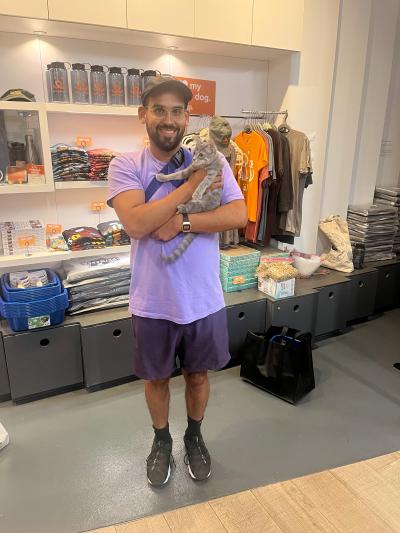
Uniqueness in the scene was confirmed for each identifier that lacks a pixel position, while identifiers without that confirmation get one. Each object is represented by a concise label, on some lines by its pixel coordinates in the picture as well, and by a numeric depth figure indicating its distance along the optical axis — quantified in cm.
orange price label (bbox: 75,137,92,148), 248
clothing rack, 299
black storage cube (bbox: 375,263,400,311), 357
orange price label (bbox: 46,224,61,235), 253
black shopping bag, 235
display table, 228
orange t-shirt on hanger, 279
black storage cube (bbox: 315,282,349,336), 305
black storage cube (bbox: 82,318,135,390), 238
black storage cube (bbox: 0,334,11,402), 223
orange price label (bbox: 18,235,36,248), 235
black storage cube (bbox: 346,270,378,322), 327
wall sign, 283
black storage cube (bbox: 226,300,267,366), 269
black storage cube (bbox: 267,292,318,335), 275
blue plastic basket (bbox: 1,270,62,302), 218
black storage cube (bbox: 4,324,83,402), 225
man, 147
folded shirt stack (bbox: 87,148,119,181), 242
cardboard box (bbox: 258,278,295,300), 274
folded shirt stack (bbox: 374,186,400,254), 375
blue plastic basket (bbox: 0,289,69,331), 217
